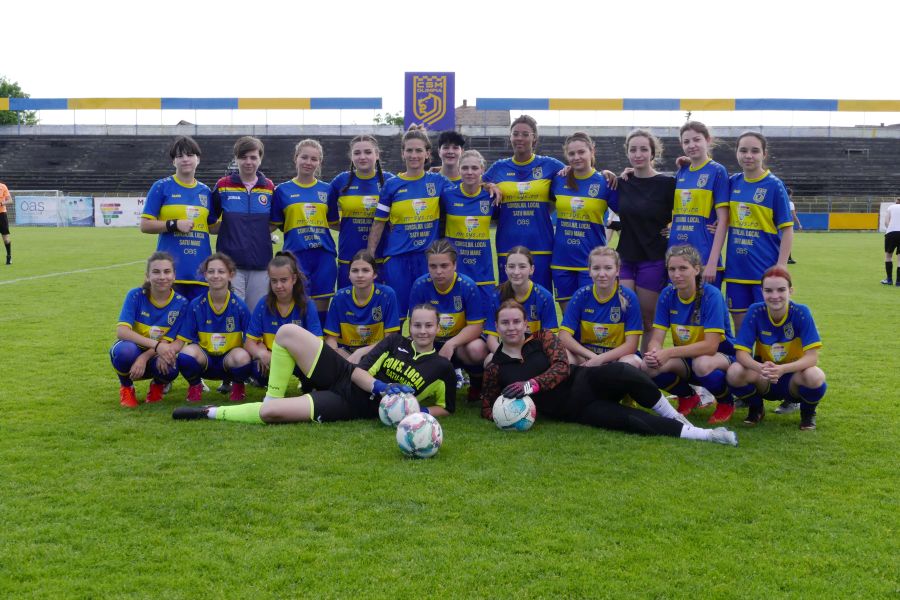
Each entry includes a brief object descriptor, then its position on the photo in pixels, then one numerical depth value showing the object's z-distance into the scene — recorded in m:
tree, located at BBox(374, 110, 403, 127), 75.08
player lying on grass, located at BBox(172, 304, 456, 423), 4.42
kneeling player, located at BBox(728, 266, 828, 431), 4.29
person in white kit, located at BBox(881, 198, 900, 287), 12.41
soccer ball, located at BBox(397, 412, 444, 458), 3.73
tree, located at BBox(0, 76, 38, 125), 60.84
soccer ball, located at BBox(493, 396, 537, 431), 4.27
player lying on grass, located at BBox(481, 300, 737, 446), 4.24
